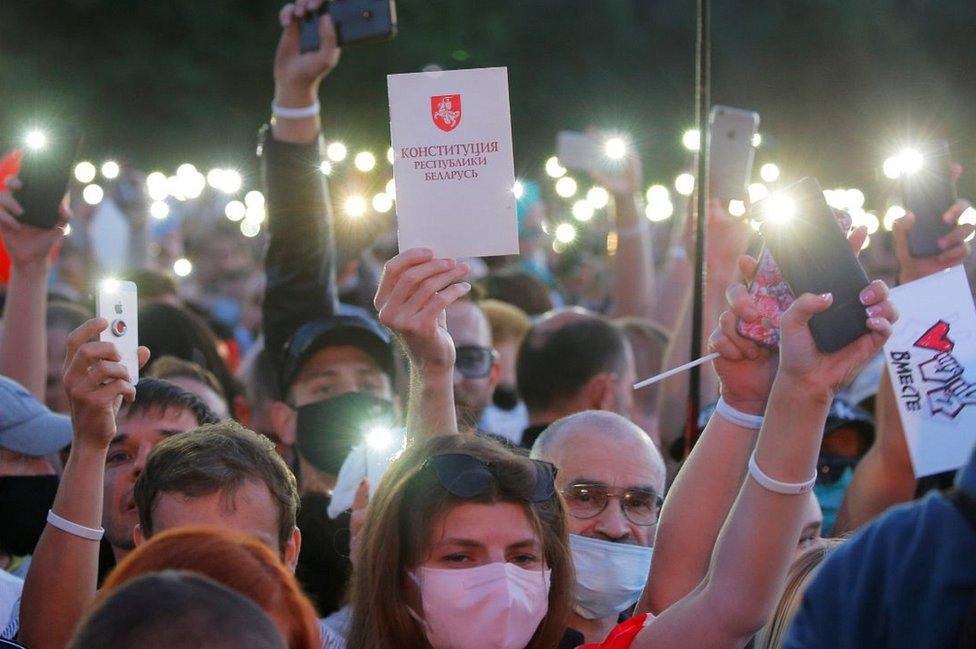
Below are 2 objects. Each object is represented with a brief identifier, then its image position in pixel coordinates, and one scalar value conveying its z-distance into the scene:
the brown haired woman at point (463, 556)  5.64
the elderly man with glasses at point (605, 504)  6.85
